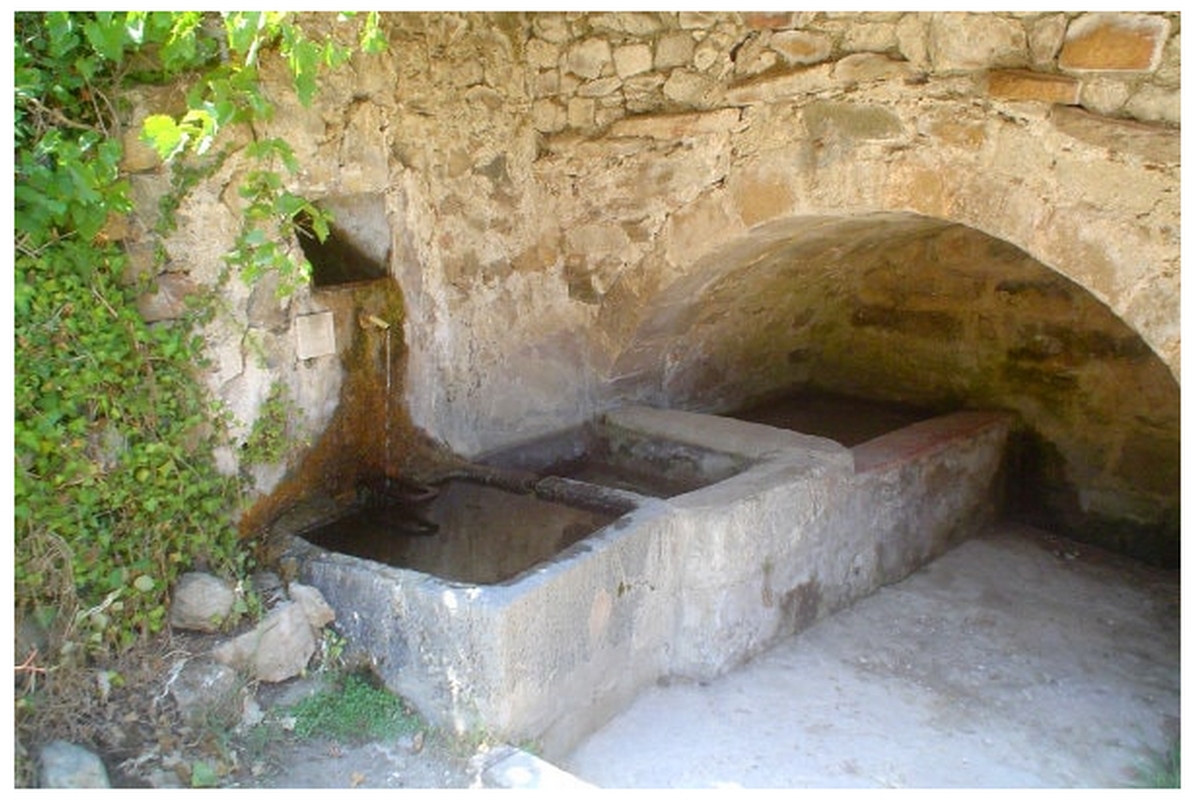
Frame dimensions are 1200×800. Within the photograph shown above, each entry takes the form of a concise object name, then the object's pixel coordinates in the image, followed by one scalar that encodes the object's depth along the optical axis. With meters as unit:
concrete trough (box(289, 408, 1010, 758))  2.71
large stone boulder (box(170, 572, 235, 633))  2.72
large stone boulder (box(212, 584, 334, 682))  2.71
